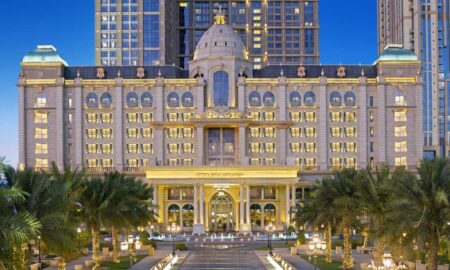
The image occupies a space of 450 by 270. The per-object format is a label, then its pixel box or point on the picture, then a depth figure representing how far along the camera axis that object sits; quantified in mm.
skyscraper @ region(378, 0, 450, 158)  195625
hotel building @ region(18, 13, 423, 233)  154250
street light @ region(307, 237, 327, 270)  83188
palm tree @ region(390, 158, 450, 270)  48303
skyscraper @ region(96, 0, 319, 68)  199875
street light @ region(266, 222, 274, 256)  139338
